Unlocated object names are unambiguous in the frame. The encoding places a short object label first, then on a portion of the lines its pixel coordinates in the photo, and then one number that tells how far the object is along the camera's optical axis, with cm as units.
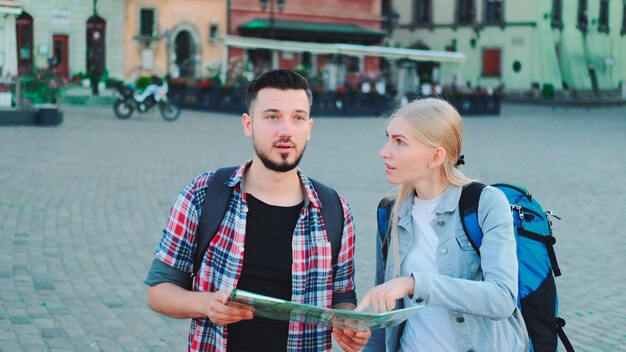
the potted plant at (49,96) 2248
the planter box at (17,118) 2211
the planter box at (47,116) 2242
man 279
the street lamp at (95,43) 4041
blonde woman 269
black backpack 281
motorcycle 2642
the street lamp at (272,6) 4175
